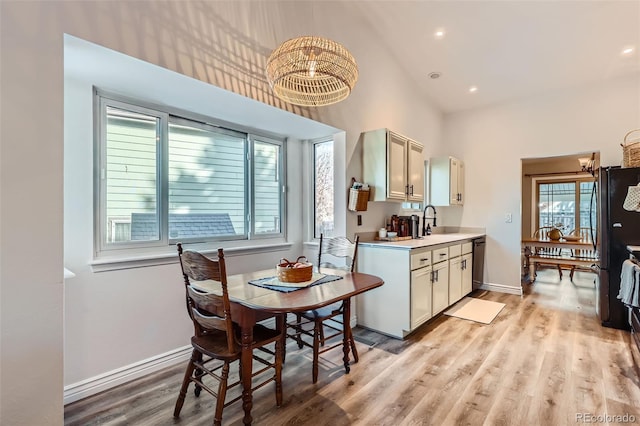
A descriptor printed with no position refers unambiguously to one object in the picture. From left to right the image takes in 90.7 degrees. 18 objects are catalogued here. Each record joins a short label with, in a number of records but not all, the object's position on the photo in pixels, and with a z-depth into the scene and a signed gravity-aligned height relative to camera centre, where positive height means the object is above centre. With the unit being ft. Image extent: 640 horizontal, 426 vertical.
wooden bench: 16.48 -2.64
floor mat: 11.96 -3.97
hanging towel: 7.45 -1.78
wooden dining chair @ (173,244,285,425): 5.45 -2.47
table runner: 6.36 -1.54
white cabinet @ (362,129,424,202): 11.22 +1.73
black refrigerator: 10.51 -0.74
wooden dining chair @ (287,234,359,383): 7.59 -2.54
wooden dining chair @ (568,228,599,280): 20.72 -2.65
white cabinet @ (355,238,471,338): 9.87 -2.55
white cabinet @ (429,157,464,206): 15.29 +1.51
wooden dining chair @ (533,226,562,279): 20.79 -2.59
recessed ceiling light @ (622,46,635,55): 11.31 +5.85
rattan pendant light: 6.24 +3.02
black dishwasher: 15.25 -2.47
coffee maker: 12.96 -0.55
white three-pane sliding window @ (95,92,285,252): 7.48 +0.88
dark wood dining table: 5.25 -1.56
